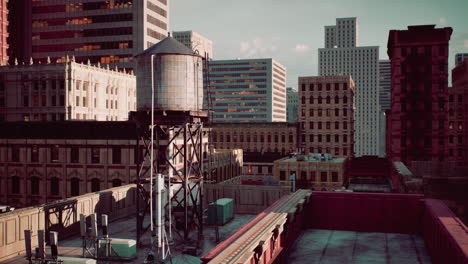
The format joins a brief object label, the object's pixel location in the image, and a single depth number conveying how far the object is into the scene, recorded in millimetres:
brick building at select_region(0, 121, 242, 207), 53219
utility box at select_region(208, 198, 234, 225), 34781
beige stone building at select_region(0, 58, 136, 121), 83188
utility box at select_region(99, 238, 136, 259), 25922
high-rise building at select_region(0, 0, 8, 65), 126250
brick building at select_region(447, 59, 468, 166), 112938
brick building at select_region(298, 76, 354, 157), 100938
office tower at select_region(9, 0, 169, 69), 113750
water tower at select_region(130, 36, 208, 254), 29641
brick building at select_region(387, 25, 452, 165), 85125
